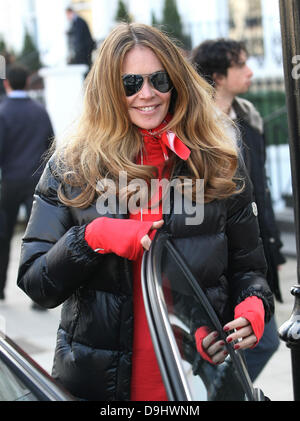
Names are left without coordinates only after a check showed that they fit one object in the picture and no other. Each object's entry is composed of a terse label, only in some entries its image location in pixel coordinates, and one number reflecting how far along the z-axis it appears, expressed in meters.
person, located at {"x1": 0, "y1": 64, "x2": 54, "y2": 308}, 6.75
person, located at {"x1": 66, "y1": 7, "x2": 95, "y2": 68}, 11.73
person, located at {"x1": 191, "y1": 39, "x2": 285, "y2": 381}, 3.79
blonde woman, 2.28
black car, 1.72
